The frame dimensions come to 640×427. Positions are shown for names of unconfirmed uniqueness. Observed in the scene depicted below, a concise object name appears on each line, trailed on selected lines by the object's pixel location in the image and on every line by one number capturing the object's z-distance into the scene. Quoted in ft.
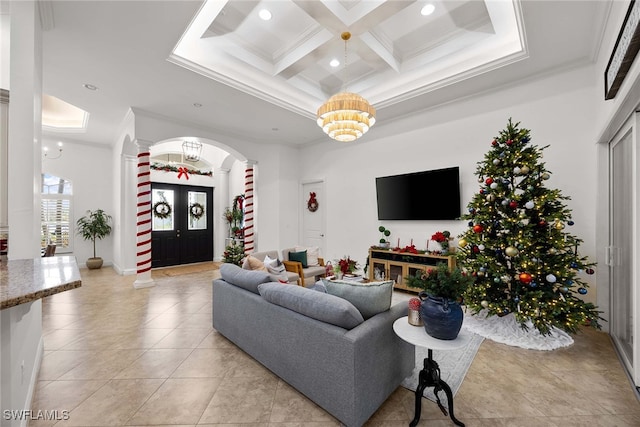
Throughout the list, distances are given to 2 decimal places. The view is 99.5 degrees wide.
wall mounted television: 13.97
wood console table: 13.99
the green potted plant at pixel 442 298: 5.24
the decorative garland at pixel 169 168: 22.50
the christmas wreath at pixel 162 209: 23.13
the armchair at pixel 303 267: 13.93
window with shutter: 20.92
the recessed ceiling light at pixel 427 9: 9.71
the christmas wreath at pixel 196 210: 25.36
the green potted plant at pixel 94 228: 21.56
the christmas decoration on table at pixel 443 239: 13.76
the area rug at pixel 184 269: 20.20
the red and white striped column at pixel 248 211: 21.48
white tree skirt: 9.08
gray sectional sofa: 5.49
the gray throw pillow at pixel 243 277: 8.29
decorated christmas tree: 8.95
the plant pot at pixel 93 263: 21.45
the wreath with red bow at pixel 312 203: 21.17
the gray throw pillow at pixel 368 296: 6.44
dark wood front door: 23.12
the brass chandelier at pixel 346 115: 10.16
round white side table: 5.26
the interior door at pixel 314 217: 20.74
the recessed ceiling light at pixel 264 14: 9.87
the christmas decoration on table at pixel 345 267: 12.59
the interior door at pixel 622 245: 8.02
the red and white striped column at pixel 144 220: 15.97
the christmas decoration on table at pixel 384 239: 16.38
